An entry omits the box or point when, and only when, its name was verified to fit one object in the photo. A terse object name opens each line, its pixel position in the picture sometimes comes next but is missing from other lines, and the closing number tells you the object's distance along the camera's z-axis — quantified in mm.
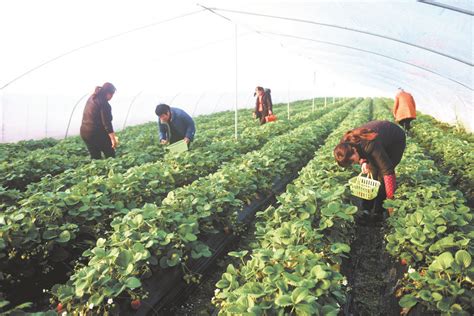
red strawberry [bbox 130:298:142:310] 2232
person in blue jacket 5512
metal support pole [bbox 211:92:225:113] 19500
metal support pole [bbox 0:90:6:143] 8436
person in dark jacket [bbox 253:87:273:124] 9977
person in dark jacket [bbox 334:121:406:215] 2998
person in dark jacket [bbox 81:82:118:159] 5137
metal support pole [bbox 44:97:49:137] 10016
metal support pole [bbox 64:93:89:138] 10478
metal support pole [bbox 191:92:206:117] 17250
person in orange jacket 8062
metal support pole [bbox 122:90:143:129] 12892
